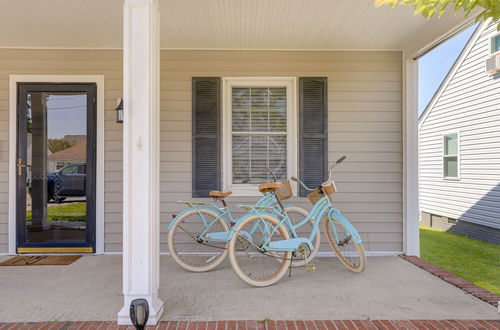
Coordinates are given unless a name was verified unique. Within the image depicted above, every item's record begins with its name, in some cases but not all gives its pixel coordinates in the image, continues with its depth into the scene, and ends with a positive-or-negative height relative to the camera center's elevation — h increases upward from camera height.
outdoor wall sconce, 3.16 +0.56
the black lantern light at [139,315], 1.45 -0.65
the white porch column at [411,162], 4.14 +0.05
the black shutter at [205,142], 4.15 +0.29
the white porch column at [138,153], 2.30 +0.09
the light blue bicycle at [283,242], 3.10 -0.75
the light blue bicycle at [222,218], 3.32 -0.57
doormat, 3.73 -1.09
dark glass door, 4.12 -0.03
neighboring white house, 5.85 +0.42
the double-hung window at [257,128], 4.25 +0.48
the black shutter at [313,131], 4.15 +0.43
